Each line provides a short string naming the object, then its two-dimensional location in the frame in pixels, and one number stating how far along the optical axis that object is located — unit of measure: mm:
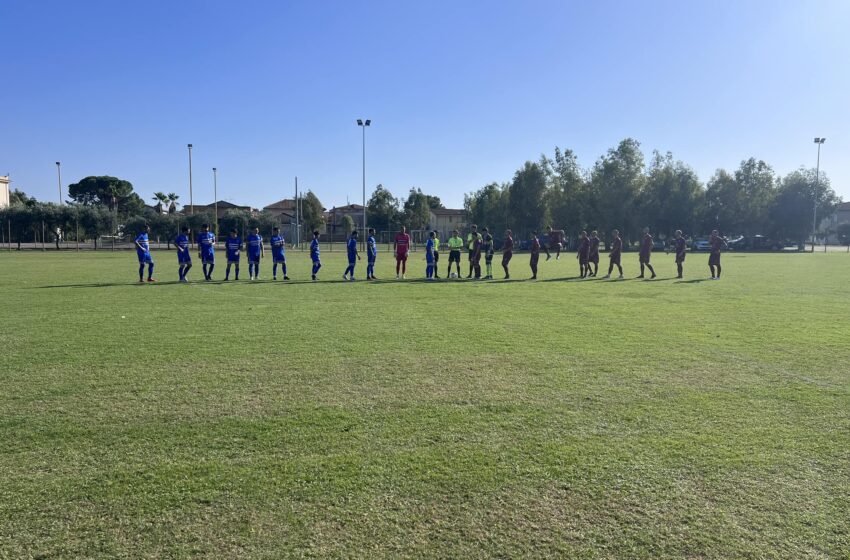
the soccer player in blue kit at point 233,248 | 18797
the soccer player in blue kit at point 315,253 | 19312
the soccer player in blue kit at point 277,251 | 19625
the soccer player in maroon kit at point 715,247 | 20377
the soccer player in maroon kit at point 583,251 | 21719
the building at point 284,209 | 92912
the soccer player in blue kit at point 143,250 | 18047
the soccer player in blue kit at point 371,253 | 19234
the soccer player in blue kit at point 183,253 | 18172
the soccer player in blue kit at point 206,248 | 18688
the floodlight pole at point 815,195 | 55000
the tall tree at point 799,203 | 60562
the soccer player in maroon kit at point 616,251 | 21353
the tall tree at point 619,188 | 61375
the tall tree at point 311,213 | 79688
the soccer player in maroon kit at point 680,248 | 21480
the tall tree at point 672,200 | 60750
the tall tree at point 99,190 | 105831
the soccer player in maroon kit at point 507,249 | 21144
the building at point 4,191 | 77631
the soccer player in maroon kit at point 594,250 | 21859
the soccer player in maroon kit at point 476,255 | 20547
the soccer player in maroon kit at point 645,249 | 21000
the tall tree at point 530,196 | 65188
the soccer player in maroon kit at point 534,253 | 20625
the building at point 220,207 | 102212
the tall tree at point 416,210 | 81188
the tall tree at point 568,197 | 63188
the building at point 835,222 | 91719
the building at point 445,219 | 107325
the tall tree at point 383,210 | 79938
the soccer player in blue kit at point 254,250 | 19031
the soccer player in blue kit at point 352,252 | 19275
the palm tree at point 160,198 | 89375
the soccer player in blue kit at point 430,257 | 19511
